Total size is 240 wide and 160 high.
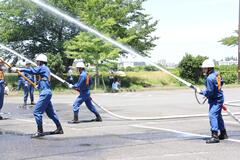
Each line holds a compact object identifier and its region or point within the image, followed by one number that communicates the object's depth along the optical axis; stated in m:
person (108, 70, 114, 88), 35.21
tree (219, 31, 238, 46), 60.15
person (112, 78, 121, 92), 31.17
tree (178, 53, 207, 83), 39.03
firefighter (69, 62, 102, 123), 12.77
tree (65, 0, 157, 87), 33.00
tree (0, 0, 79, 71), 37.09
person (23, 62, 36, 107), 18.72
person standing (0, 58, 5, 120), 14.23
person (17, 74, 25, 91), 19.94
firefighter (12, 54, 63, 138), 10.38
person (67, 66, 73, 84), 35.13
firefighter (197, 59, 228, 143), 9.50
